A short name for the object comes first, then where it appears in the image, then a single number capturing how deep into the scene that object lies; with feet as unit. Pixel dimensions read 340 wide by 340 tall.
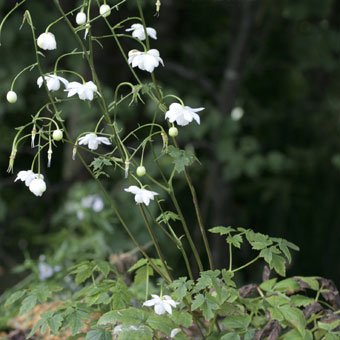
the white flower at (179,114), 3.98
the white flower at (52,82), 3.97
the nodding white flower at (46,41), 3.92
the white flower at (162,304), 4.01
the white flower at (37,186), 3.93
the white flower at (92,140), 4.07
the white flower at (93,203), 7.30
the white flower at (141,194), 4.00
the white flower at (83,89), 3.95
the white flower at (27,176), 4.04
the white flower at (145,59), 3.99
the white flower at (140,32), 4.12
